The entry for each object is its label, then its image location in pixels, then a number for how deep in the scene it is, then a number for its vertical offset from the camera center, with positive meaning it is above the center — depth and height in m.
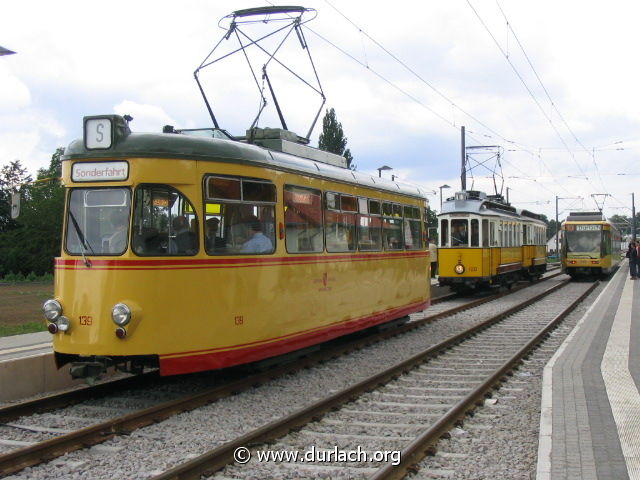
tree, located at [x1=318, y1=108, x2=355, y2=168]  82.31 +13.62
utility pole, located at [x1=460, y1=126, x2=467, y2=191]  31.11 +3.99
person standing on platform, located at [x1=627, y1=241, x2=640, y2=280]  32.28 -0.38
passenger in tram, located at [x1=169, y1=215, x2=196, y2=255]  8.00 +0.21
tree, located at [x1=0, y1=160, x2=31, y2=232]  70.62 +8.21
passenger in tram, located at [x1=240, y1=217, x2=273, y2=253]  8.77 +0.18
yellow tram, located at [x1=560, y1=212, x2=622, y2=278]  34.00 +0.28
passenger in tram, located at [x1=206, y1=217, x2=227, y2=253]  8.22 +0.21
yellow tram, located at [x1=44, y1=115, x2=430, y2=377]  7.70 +0.03
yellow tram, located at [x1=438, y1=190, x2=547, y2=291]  23.58 +0.35
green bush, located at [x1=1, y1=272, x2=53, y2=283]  47.40 -1.41
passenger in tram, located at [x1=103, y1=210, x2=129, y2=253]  7.79 +0.25
